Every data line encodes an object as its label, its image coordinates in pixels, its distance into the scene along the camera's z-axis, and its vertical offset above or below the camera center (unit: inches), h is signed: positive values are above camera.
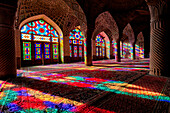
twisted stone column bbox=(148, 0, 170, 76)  148.6 +19.5
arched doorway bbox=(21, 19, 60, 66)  362.3 +41.6
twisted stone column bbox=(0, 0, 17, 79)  142.0 +19.9
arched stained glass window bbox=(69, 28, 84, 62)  498.4 +46.4
